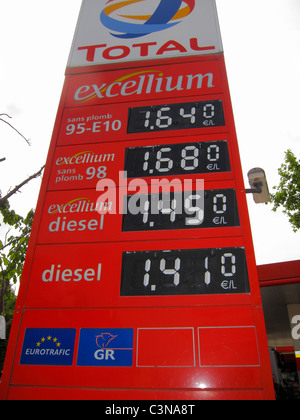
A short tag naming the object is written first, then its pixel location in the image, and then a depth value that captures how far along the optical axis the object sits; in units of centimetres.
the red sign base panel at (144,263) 279
